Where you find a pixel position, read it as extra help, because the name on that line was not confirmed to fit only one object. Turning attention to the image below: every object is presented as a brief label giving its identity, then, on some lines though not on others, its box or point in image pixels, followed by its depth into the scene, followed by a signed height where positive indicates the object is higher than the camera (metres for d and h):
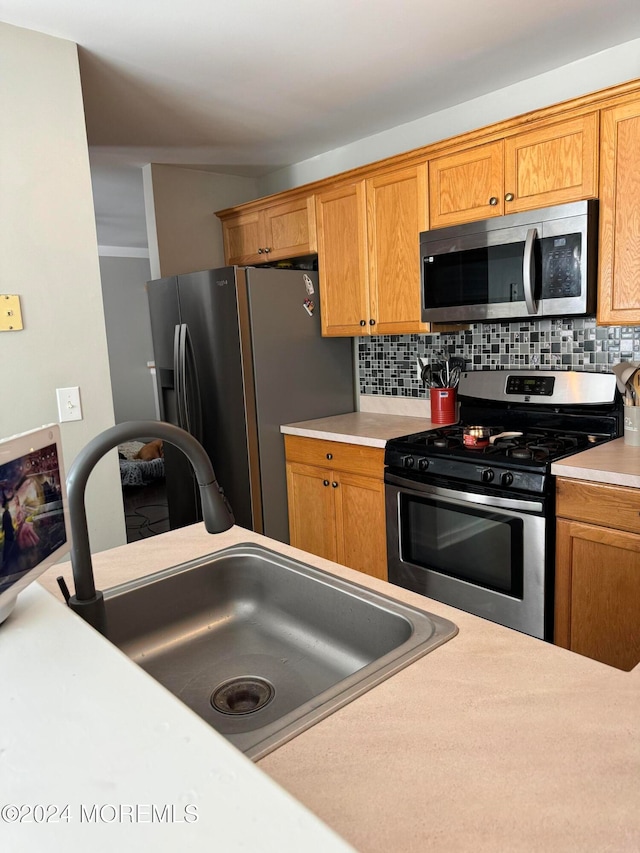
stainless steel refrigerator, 3.08 -0.20
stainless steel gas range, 2.20 -0.65
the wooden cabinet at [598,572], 1.97 -0.84
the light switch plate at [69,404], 2.28 -0.23
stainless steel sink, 1.17 -0.65
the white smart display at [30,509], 0.84 -0.24
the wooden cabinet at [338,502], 2.85 -0.85
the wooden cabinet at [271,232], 3.36 +0.57
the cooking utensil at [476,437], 2.51 -0.47
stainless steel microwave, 2.28 +0.21
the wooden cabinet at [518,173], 2.25 +0.57
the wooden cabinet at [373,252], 2.85 +0.36
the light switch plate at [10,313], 2.11 +0.10
